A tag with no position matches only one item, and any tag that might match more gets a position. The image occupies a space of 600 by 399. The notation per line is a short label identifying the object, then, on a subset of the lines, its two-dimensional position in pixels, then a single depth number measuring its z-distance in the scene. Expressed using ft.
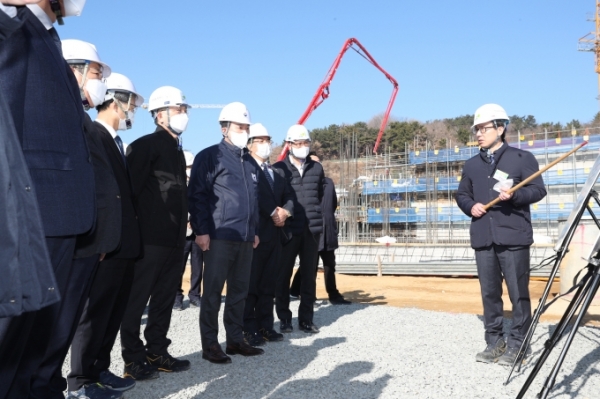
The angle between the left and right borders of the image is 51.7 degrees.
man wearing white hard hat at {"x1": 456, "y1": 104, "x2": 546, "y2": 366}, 17.53
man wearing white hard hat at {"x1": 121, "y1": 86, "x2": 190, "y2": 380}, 15.21
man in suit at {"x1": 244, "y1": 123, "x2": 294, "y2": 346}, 21.20
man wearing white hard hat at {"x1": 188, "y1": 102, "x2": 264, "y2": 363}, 17.44
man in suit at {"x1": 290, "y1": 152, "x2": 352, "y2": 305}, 31.76
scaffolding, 116.26
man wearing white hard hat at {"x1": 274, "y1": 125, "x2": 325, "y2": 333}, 23.66
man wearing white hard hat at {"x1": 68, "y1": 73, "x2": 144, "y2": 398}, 12.66
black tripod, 9.71
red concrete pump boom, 168.35
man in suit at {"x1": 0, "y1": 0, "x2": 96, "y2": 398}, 7.23
